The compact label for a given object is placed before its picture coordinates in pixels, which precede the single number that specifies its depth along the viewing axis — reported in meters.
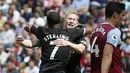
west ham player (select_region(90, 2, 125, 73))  14.95
